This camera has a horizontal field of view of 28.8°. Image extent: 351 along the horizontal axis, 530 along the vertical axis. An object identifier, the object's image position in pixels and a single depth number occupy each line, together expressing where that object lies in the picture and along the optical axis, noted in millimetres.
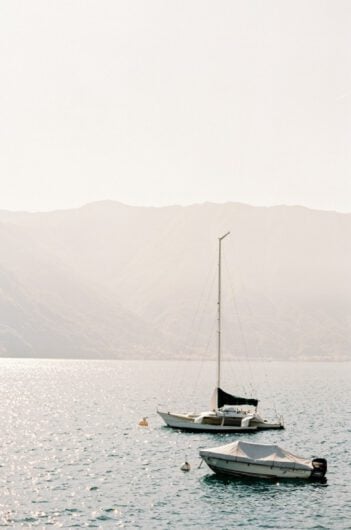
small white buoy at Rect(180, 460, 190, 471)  65725
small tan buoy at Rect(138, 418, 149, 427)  99744
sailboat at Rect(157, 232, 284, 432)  89562
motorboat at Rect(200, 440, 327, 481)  60531
